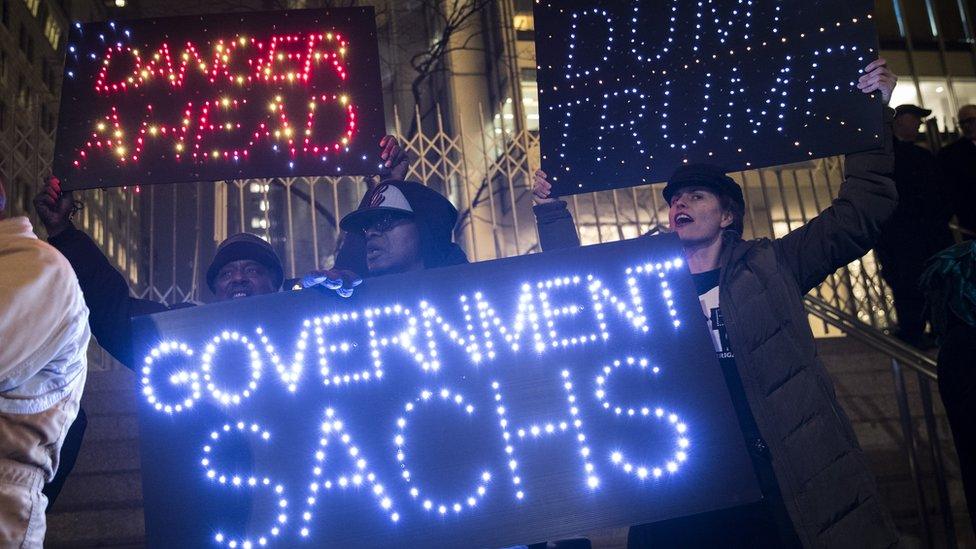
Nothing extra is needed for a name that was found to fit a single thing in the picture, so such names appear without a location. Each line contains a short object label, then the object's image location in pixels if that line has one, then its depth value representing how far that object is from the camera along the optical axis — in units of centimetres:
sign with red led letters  356
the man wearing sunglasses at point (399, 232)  366
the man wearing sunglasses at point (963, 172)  714
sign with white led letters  328
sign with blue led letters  237
